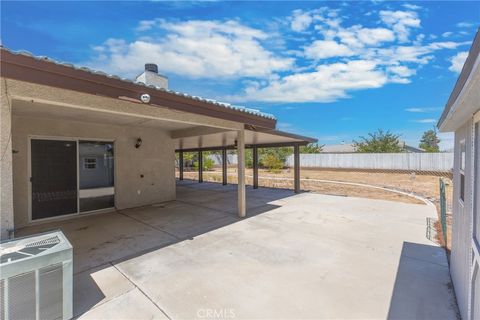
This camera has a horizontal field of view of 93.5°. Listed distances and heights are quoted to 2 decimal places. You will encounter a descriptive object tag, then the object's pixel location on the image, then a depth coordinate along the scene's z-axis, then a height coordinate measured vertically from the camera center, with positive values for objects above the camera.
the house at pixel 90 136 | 2.71 +0.70
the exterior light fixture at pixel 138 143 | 8.45 +0.55
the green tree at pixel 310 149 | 38.91 +1.37
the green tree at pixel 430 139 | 57.97 +4.74
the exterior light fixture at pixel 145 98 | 3.61 +0.96
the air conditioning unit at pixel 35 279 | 2.09 -1.21
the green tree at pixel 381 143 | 32.78 +2.06
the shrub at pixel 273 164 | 27.80 -0.85
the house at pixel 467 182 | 1.64 -0.30
